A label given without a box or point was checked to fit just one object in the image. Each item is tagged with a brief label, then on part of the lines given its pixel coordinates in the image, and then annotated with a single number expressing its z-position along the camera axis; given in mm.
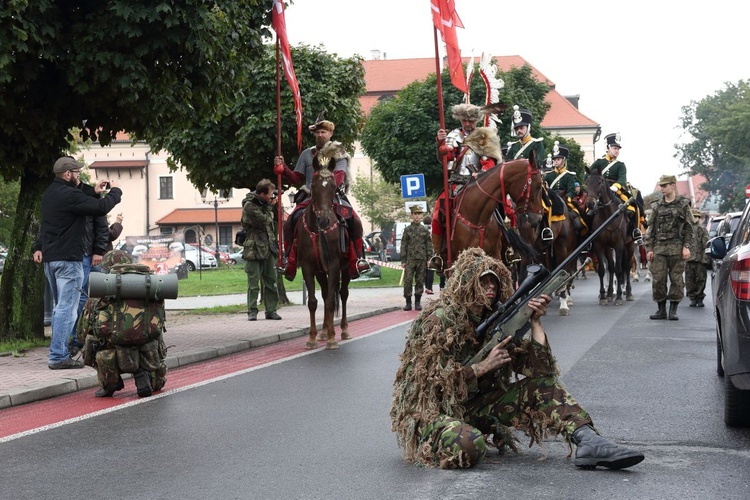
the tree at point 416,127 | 52219
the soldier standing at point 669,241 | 17125
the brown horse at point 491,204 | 14141
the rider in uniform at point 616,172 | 20984
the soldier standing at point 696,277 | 21391
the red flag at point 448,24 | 15922
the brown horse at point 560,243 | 18453
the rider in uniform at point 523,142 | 16922
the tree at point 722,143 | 85000
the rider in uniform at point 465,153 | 14891
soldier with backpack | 9859
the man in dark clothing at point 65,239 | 11742
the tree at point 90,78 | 13219
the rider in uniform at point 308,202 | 14023
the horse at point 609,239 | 20547
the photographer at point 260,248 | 18750
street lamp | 25433
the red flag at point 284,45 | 16062
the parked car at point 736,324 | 6918
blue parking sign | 26297
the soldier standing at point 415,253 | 21922
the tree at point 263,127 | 23375
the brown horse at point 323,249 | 13672
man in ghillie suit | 6441
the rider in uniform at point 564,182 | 21594
